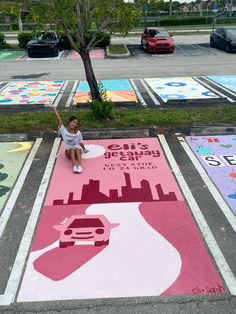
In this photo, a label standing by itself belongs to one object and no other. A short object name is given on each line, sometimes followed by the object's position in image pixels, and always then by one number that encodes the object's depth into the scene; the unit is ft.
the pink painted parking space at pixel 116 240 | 10.55
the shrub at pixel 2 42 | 70.30
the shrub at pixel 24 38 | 68.63
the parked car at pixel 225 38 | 60.59
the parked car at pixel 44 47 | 59.60
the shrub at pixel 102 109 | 24.36
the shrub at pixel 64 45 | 67.72
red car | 61.70
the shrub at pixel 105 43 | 70.05
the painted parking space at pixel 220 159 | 15.99
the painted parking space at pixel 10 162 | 16.51
